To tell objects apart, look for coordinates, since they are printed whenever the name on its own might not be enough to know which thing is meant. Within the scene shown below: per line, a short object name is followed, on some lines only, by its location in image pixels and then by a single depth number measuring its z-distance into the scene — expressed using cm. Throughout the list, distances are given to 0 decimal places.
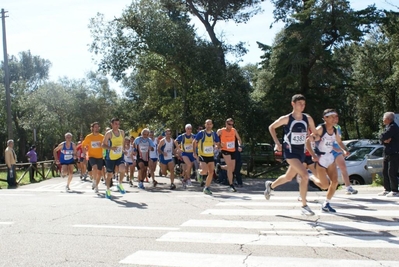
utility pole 2925
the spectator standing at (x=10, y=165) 1762
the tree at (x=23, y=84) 4759
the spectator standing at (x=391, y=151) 997
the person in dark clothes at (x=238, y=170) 1460
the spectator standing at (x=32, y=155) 2522
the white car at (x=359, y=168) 1500
